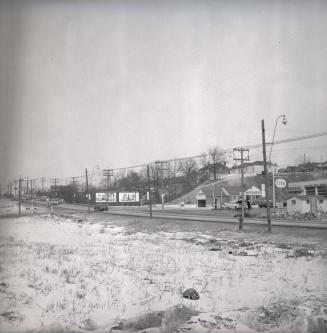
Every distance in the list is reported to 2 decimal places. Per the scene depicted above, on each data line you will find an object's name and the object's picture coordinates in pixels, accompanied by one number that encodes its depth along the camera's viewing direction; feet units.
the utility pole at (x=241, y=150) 123.22
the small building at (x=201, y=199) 222.28
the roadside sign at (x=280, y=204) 145.88
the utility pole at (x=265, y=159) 75.41
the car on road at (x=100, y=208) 181.12
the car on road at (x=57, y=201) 267.39
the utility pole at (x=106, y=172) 247.83
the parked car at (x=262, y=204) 169.73
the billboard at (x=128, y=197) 269.64
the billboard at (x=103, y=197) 264.72
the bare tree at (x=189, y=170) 339.98
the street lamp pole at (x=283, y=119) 66.67
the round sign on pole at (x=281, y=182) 136.98
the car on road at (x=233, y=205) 173.25
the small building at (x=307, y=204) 118.48
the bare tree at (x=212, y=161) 321.44
